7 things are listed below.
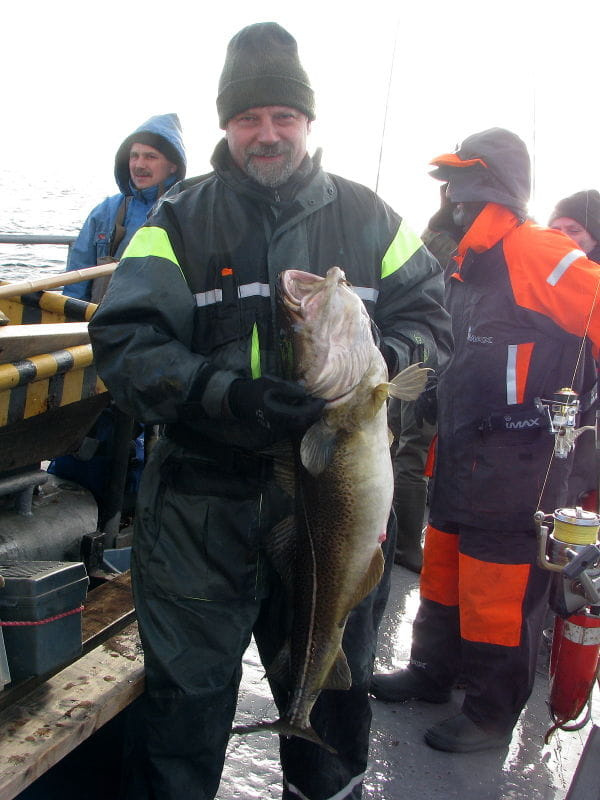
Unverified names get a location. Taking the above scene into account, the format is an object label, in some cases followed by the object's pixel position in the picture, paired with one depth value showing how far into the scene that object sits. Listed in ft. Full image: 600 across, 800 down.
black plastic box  7.59
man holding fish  7.07
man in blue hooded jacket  15.31
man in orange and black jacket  10.40
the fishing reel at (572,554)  8.95
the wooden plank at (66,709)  6.84
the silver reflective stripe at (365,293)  8.14
